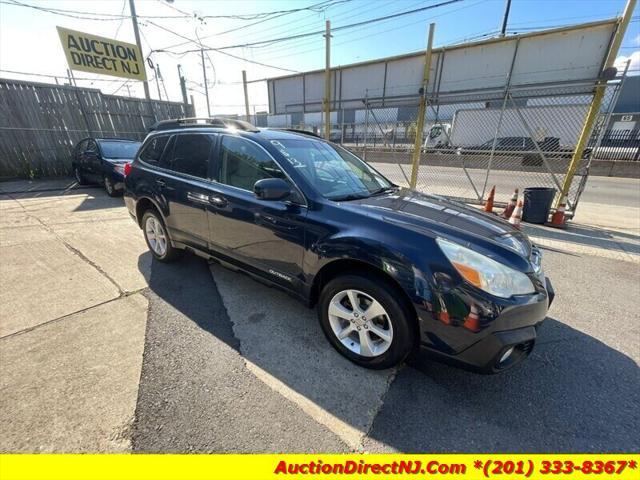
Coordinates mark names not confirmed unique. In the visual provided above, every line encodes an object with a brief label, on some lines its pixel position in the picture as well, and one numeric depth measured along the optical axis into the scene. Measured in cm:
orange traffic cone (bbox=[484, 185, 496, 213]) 611
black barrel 561
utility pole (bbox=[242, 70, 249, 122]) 1500
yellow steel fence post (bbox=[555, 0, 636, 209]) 471
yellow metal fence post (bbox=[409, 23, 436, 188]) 637
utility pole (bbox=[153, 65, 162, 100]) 1572
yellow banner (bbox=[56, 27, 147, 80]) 1070
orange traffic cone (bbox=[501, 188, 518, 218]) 584
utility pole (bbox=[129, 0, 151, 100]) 1213
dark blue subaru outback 174
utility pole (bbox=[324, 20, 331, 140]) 809
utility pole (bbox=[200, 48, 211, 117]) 2434
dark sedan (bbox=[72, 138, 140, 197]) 720
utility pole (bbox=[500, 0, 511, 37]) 1744
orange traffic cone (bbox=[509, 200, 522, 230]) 466
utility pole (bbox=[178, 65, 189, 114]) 1339
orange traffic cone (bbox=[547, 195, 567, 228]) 556
